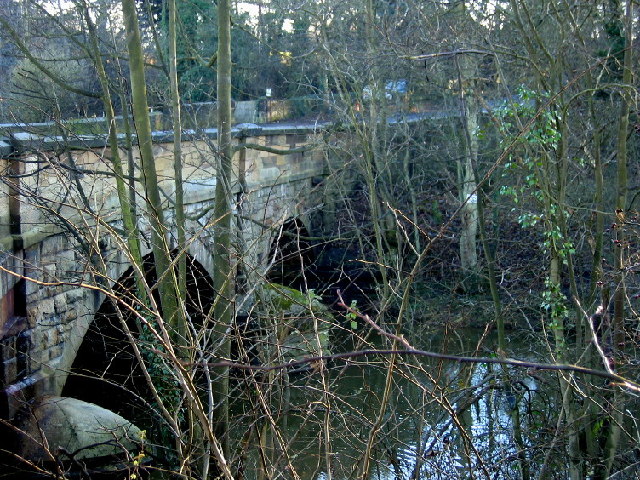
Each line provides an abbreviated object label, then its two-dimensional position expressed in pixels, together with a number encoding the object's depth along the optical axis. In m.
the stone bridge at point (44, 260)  7.61
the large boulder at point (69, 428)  7.50
